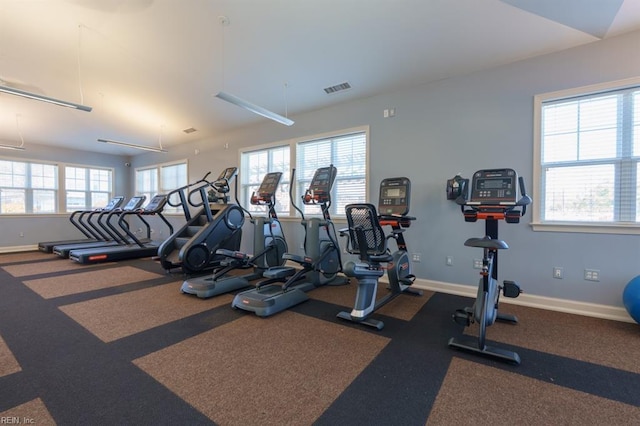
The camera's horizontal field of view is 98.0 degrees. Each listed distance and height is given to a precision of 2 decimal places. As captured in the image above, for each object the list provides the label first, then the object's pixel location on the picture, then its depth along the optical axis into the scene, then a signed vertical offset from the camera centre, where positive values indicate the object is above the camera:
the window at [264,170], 5.95 +0.87
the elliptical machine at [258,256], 3.87 -0.73
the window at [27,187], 7.69 +0.60
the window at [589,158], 3.04 +0.61
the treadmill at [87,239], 7.42 -0.91
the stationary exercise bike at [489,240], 2.31 -0.26
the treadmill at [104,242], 6.65 -0.95
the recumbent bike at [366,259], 2.85 -0.53
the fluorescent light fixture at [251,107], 3.55 +1.43
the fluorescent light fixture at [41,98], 3.49 +1.49
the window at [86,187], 8.77 +0.69
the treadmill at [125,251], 5.88 -0.97
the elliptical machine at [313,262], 3.48 -0.77
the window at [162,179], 8.24 +0.93
